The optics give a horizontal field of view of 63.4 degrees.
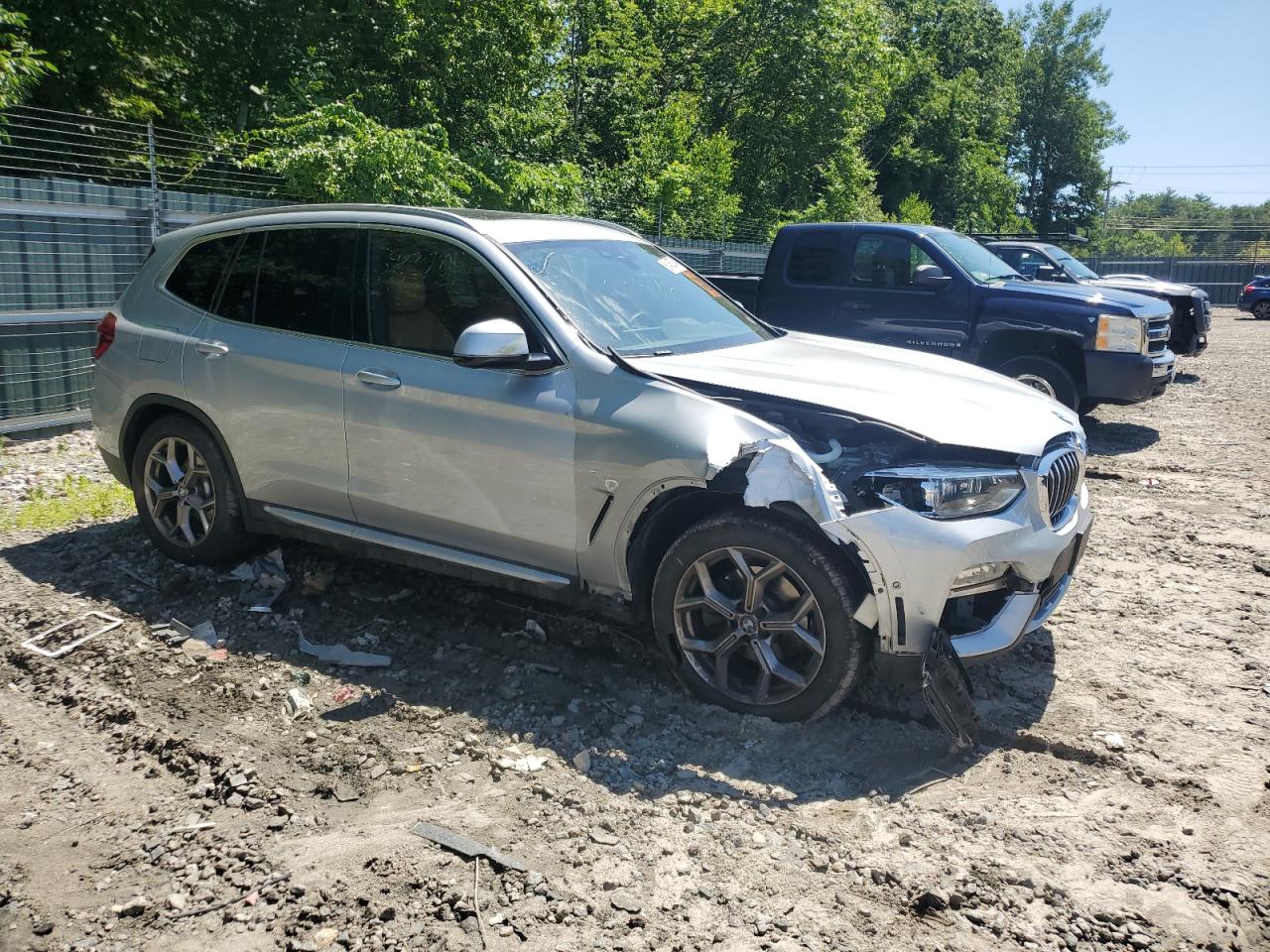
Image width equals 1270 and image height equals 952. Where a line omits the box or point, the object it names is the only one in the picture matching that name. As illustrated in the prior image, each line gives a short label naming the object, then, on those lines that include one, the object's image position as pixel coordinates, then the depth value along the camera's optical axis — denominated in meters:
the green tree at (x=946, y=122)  48.62
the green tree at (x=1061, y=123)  65.00
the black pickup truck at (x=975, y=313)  9.42
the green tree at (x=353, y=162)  11.75
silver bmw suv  3.73
